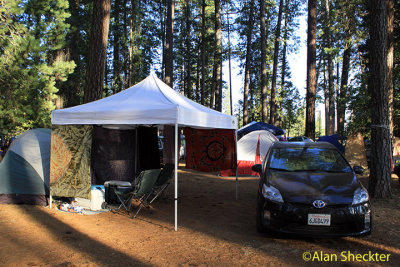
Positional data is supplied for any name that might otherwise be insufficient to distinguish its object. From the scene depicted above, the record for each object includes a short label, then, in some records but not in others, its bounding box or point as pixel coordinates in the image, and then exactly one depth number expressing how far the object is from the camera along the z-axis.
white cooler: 6.56
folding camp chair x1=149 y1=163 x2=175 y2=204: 6.52
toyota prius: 4.17
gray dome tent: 6.87
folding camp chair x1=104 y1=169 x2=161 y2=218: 6.23
